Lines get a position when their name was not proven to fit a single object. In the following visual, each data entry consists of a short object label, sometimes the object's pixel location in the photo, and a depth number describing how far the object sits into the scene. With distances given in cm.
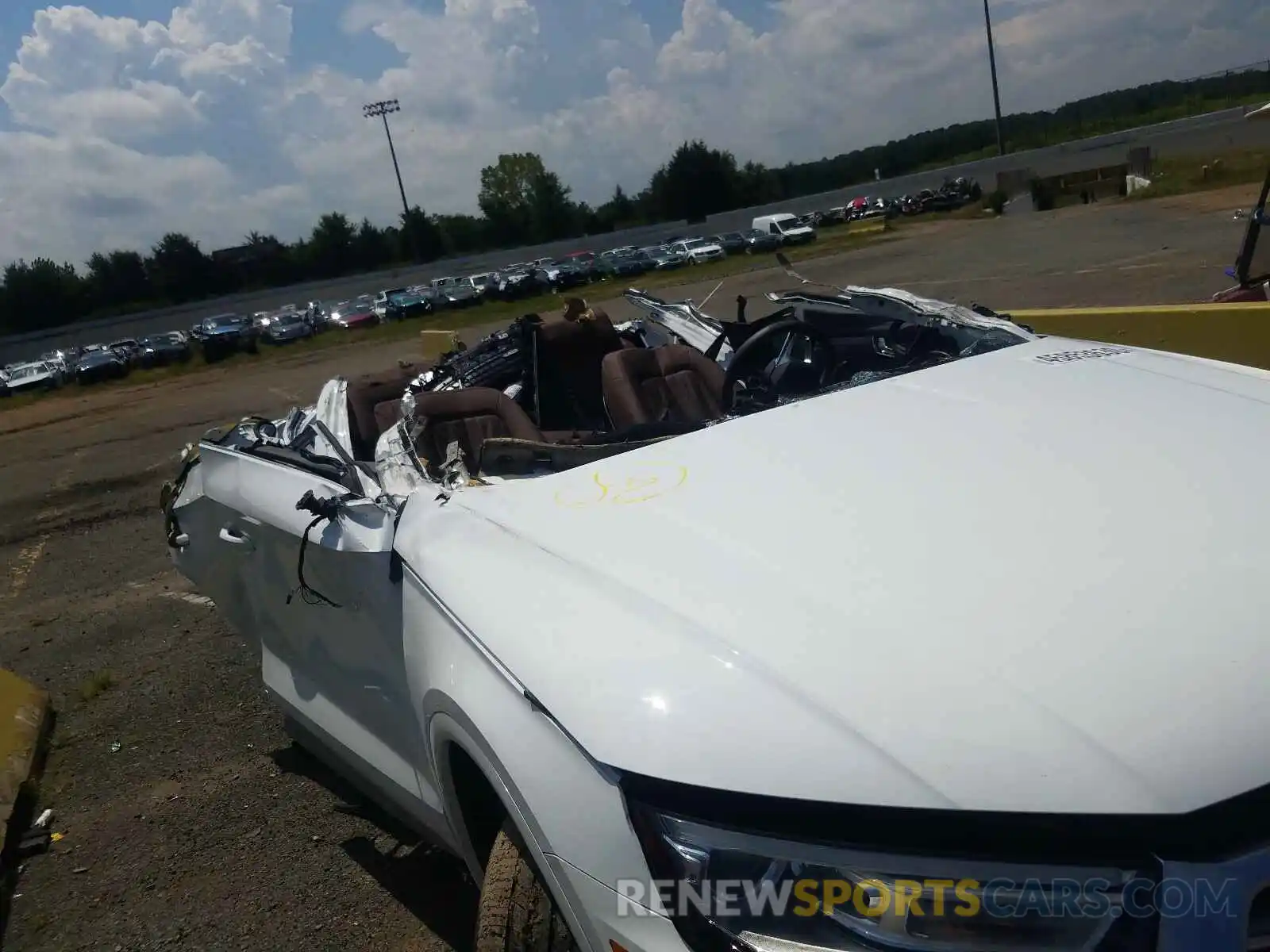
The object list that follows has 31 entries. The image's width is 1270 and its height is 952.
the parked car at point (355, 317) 4050
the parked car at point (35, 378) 3400
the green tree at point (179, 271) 7062
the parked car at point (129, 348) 3666
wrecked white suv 140
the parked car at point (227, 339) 3641
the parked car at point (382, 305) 4203
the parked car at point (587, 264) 4459
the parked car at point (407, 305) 4125
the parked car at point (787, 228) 4234
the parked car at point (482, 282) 4244
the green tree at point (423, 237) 7331
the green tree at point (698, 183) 7775
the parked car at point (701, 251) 4391
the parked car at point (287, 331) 3859
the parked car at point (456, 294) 4197
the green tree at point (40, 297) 6431
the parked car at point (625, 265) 4472
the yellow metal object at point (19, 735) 425
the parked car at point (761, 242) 4372
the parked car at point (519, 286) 4134
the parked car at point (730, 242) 4634
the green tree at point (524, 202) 8019
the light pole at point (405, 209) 6725
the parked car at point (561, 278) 4303
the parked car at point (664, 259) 4444
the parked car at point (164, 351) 3625
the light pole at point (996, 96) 5775
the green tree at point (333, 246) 7531
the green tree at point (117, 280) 6900
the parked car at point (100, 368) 3384
